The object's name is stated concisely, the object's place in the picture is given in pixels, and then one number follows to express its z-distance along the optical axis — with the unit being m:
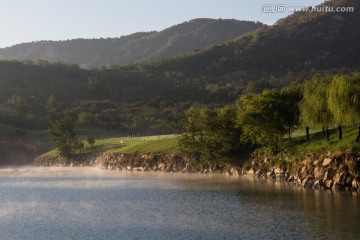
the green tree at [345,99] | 68.69
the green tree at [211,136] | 98.88
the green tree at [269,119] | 88.69
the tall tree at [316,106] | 76.56
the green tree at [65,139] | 146.75
